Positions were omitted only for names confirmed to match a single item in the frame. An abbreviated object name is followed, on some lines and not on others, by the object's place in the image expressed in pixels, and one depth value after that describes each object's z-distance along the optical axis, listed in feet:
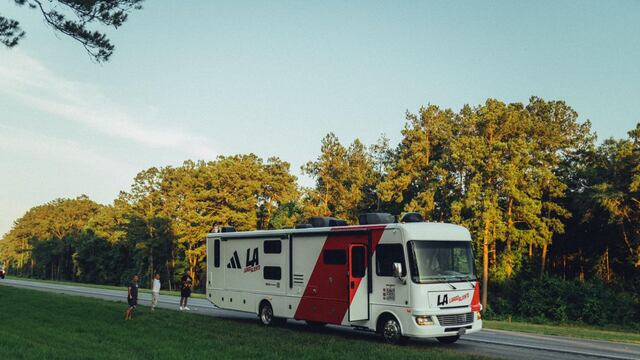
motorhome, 51.08
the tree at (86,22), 67.26
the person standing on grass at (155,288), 85.52
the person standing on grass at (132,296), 72.75
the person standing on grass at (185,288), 91.20
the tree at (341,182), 182.50
